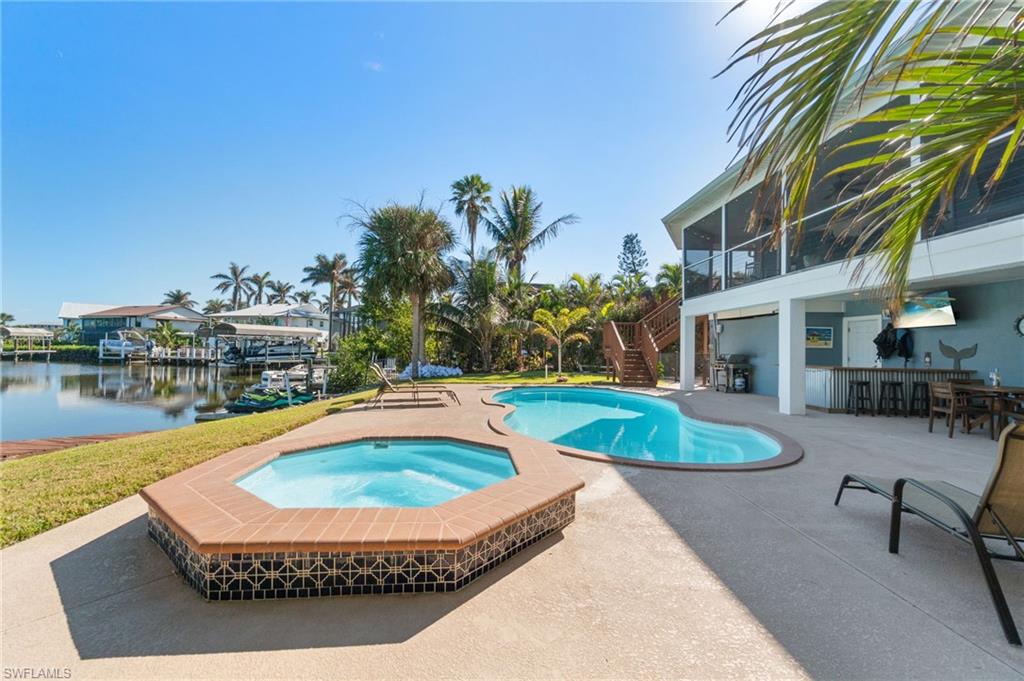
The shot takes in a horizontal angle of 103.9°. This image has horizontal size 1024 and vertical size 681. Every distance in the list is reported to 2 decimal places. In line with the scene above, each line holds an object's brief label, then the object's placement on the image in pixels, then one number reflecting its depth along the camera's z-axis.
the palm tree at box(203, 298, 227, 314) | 63.53
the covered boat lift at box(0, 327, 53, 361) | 43.41
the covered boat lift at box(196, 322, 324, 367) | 28.25
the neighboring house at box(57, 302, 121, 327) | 55.99
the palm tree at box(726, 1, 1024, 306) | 1.48
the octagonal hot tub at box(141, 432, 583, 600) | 2.53
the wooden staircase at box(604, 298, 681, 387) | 15.09
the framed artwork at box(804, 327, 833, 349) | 11.95
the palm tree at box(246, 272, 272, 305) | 59.47
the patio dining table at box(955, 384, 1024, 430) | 6.70
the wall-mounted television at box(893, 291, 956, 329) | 8.83
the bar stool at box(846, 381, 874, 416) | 9.39
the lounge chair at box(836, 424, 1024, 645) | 2.32
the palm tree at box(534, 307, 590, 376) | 18.22
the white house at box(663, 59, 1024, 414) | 6.20
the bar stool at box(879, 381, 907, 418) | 9.24
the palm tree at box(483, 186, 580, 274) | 23.16
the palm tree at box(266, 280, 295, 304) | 62.97
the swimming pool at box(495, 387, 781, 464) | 7.02
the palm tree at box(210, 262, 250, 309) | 60.78
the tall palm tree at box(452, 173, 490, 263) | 24.22
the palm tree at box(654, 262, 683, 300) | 26.09
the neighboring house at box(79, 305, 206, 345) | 45.28
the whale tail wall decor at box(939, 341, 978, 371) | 8.74
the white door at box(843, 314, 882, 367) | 10.86
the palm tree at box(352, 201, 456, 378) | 17.59
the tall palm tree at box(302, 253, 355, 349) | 41.00
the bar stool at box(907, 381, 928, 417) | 9.08
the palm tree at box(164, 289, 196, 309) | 62.42
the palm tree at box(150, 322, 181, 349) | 34.88
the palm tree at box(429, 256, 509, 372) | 19.72
